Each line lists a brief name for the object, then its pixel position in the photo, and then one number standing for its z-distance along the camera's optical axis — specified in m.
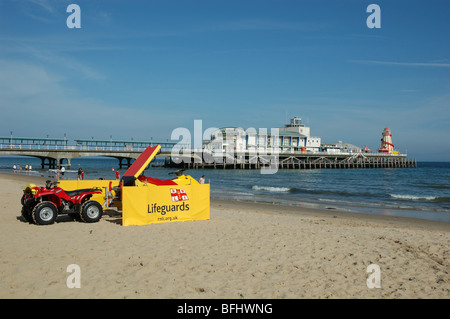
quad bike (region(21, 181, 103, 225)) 10.89
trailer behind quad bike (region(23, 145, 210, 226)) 11.02
